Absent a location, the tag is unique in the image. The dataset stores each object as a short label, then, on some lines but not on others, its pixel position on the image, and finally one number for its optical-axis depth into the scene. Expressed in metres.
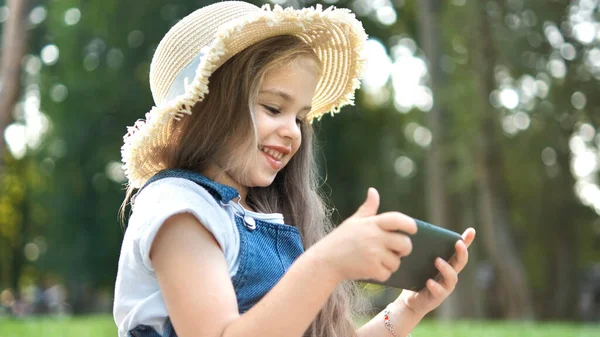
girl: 1.50
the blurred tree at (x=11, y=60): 5.98
